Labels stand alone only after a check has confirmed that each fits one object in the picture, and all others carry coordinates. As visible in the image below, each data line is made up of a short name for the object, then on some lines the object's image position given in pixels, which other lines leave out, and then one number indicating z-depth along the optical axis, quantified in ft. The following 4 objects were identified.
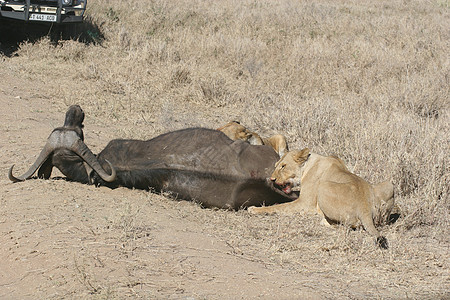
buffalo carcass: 40.52
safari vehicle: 89.66
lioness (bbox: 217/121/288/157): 50.55
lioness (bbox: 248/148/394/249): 36.60
